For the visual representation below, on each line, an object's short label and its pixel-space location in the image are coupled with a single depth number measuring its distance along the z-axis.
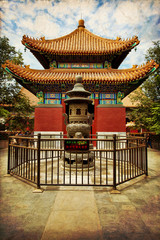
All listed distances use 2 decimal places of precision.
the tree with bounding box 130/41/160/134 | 12.10
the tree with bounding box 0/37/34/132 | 11.28
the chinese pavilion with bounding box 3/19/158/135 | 8.94
